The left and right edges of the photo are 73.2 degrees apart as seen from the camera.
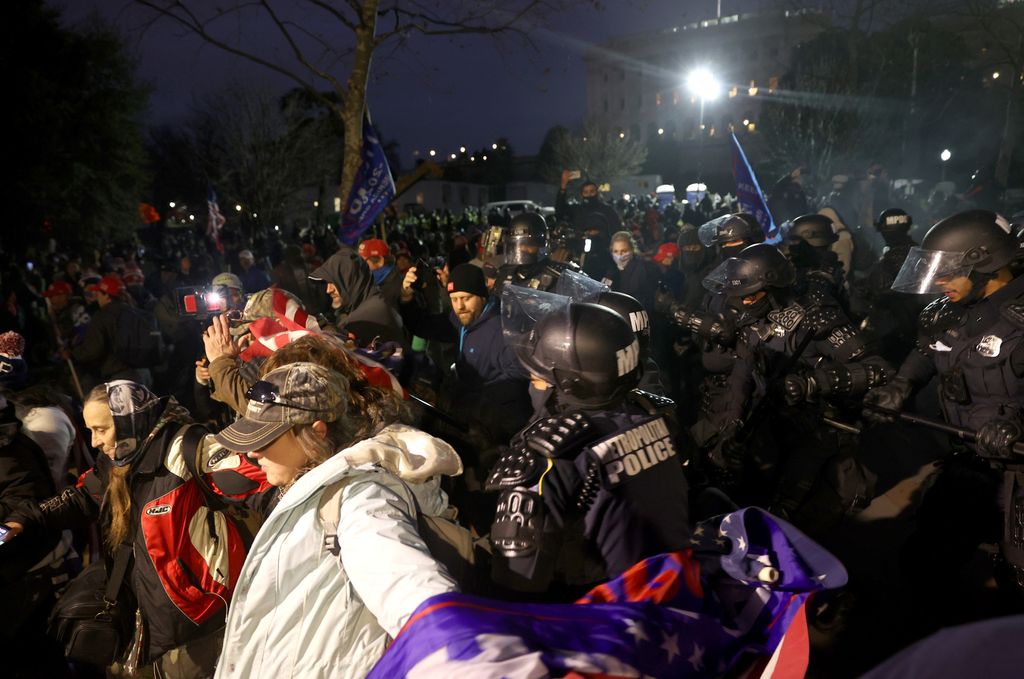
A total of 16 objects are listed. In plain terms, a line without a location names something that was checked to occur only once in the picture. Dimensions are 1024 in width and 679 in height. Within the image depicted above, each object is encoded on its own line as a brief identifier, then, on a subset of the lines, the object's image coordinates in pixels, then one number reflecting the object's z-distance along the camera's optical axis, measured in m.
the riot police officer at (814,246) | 7.39
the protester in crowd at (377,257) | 8.47
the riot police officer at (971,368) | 3.83
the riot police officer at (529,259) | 5.70
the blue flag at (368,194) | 9.45
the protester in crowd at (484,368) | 4.59
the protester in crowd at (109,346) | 7.12
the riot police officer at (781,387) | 4.57
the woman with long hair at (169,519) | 3.04
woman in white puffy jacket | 1.86
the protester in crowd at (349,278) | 7.02
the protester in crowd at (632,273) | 8.25
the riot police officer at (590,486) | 2.09
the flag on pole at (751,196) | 8.81
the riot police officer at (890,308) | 7.96
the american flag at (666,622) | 1.53
